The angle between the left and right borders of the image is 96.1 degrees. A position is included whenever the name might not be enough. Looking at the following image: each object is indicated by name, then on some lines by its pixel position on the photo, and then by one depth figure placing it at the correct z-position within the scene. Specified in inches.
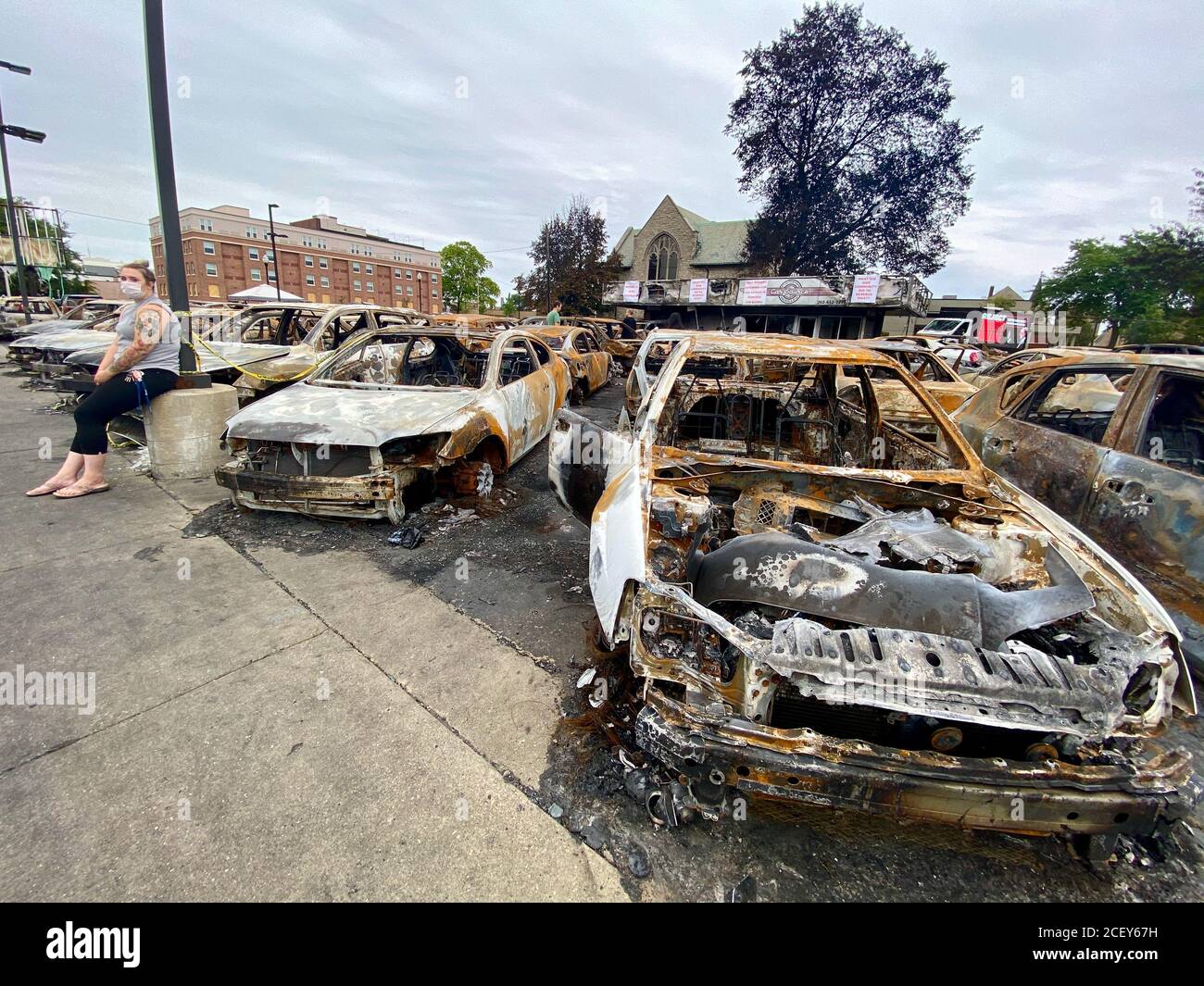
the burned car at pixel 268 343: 290.5
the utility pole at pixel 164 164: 200.0
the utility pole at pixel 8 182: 467.8
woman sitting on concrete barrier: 187.6
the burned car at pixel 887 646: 64.4
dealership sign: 1015.6
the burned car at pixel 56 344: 357.7
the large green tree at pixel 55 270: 1550.9
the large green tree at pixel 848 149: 1093.8
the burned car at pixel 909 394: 249.8
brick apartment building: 1955.0
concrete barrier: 215.0
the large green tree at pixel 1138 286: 748.6
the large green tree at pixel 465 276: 2630.4
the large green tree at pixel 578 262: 1339.8
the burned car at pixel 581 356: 357.4
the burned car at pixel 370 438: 167.0
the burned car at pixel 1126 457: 120.3
